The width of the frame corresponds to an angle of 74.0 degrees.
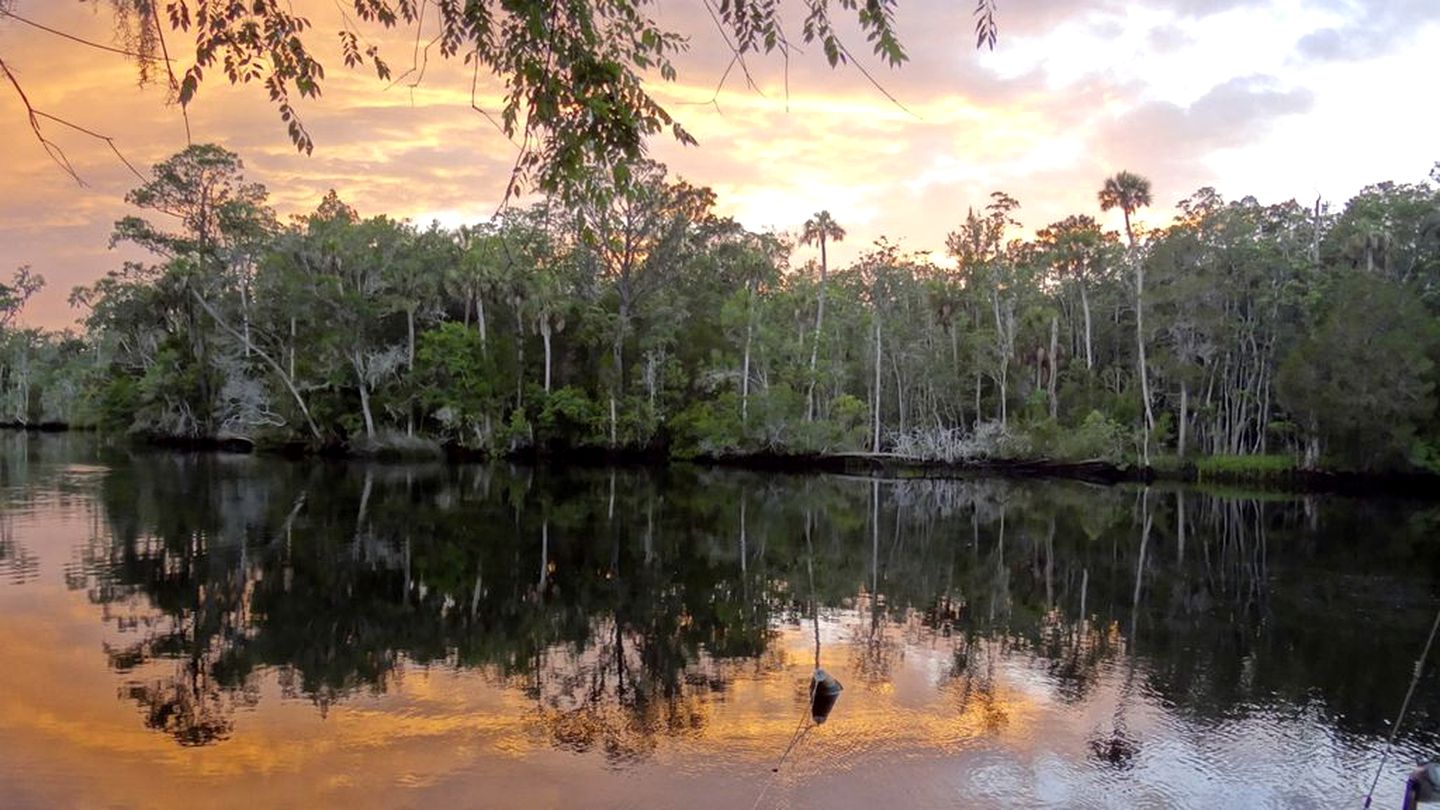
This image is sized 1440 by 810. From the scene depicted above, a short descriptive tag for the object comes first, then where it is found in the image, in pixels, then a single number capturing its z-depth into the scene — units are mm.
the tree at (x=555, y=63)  4039
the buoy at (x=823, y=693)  9234
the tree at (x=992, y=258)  54062
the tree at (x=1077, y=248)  52031
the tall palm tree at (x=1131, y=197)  45000
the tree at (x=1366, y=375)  36562
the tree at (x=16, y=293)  66912
